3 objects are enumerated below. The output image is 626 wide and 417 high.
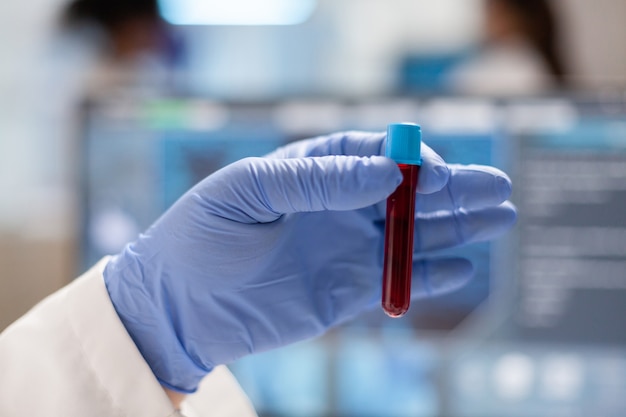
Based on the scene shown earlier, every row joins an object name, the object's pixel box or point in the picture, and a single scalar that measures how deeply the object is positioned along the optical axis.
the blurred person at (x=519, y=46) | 1.79
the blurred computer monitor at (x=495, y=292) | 1.15
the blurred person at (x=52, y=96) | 1.36
